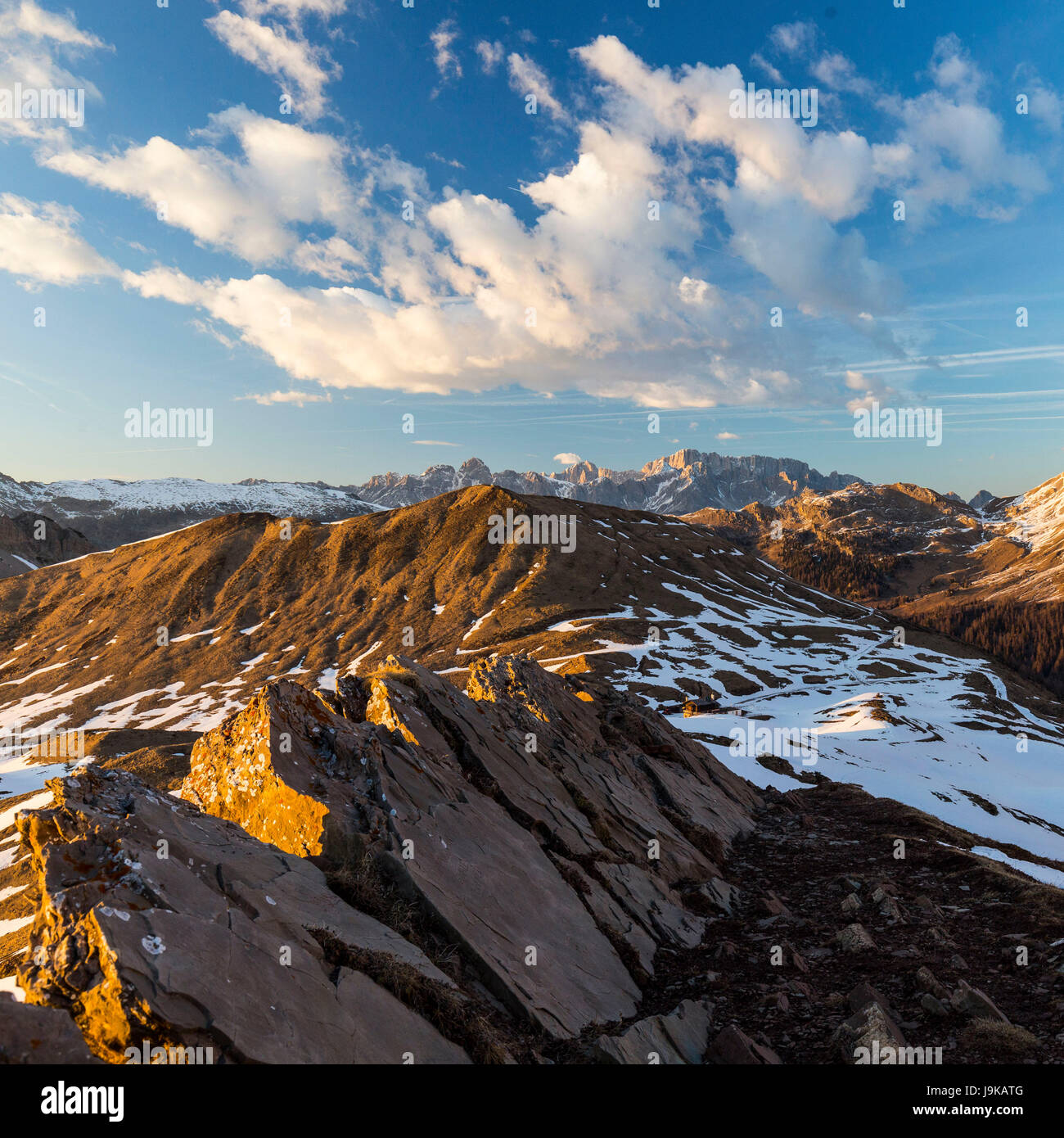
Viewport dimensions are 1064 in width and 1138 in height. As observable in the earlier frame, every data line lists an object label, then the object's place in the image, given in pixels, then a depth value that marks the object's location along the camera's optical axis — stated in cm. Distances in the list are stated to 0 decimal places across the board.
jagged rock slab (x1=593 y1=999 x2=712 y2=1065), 1163
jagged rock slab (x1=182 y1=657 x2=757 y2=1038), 1455
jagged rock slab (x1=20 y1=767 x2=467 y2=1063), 841
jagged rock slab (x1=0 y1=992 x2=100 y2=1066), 749
